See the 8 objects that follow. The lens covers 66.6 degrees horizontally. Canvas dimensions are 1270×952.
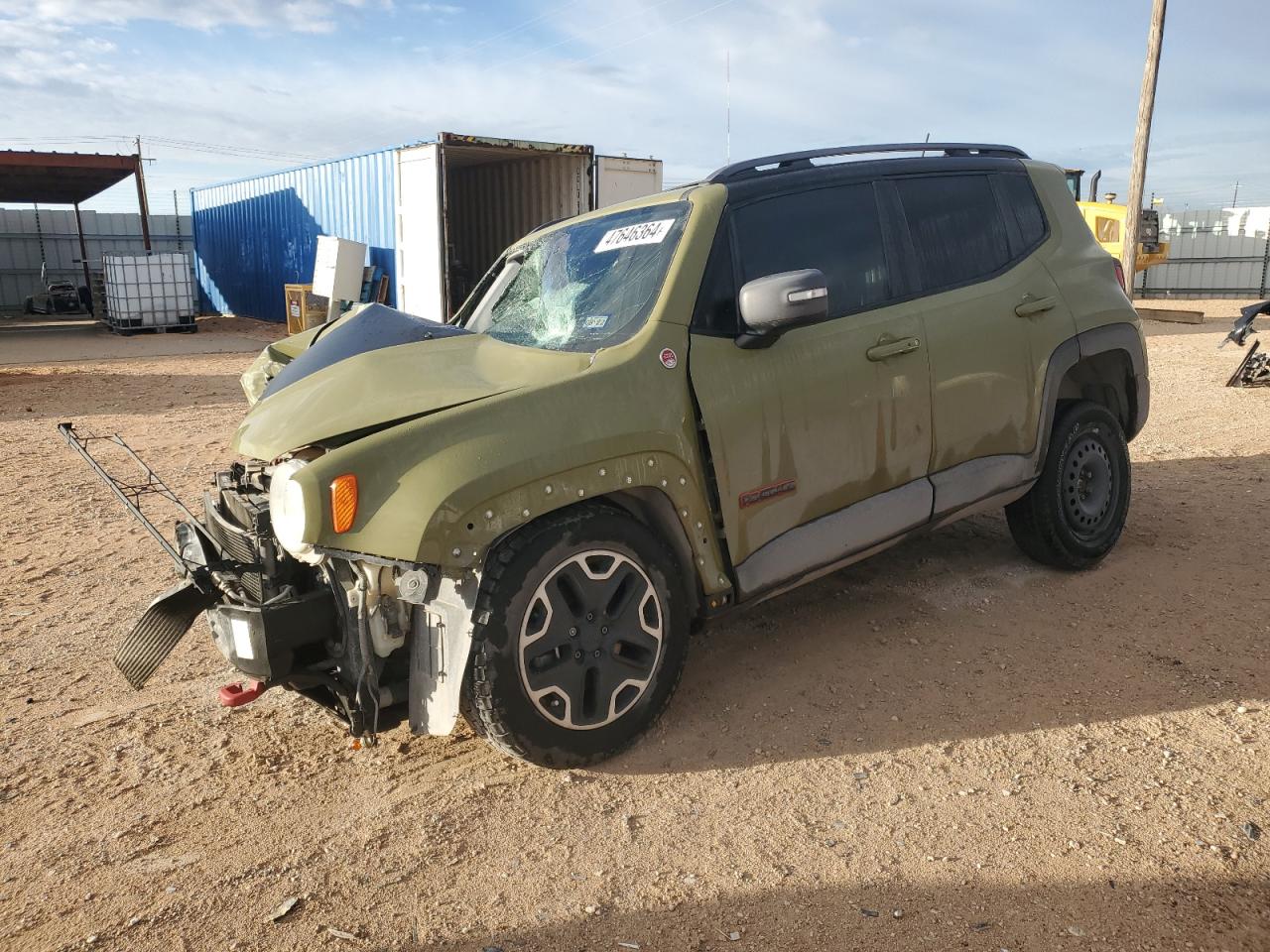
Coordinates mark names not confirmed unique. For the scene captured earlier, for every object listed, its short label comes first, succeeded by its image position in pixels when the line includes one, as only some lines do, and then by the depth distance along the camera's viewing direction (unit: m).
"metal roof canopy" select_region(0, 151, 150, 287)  22.97
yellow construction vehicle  20.91
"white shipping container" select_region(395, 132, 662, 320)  15.05
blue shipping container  18.36
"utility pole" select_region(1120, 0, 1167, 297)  18.66
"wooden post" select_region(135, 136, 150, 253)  24.81
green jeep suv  2.87
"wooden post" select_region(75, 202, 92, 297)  26.23
